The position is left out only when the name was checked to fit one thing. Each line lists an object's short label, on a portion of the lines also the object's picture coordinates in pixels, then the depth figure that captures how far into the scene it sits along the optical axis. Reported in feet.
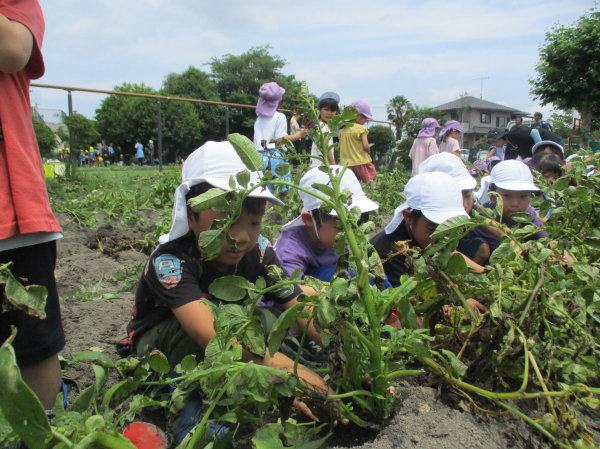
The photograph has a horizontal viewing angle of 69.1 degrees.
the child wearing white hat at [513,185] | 9.42
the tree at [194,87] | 152.97
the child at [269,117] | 16.92
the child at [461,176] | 7.70
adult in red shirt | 4.03
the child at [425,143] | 22.91
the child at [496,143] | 25.05
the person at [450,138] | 25.17
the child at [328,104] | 16.35
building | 207.00
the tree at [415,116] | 137.18
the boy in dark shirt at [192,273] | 4.58
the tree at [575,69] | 68.64
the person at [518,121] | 33.75
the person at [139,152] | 81.01
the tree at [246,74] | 155.94
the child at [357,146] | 19.22
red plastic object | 3.67
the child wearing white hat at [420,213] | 6.72
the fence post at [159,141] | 31.44
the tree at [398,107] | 149.13
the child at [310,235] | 6.95
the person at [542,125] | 21.68
